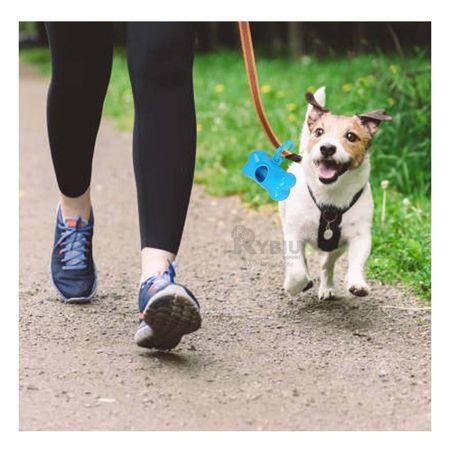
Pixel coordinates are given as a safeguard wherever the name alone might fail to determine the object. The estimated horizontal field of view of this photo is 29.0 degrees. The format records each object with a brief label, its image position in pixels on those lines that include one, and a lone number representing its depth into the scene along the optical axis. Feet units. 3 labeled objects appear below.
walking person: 8.42
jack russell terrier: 10.37
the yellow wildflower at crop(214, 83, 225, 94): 29.58
